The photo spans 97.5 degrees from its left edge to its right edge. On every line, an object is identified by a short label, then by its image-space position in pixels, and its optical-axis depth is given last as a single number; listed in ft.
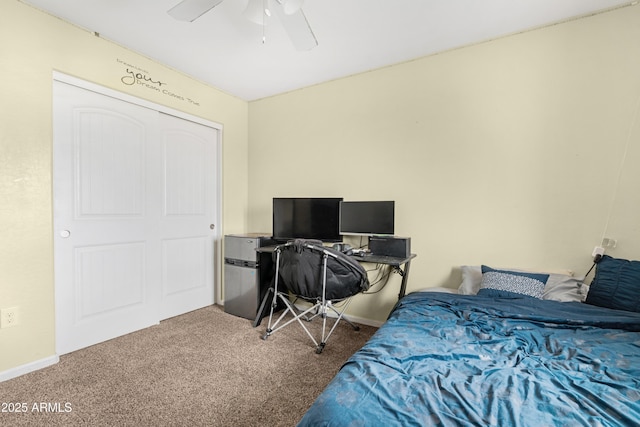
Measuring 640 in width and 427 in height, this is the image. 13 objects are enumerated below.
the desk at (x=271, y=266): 7.86
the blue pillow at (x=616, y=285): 5.67
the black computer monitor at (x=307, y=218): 9.84
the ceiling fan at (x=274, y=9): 5.60
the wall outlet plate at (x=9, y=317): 6.40
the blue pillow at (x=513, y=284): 6.49
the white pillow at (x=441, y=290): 7.68
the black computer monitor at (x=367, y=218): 8.85
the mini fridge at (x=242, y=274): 10.13
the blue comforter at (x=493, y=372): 2.74
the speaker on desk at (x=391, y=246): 8.34
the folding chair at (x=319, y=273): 7.41
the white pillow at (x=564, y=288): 6.36
